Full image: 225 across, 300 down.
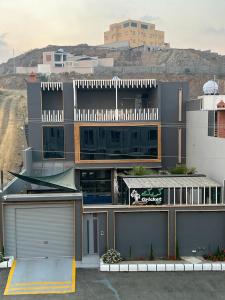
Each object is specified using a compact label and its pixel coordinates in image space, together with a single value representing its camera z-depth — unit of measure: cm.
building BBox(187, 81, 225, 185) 2434
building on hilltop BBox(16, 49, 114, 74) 12862
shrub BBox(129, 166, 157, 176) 2710
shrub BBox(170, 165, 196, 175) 2778
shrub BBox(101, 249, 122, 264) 1978
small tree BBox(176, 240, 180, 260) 2071
